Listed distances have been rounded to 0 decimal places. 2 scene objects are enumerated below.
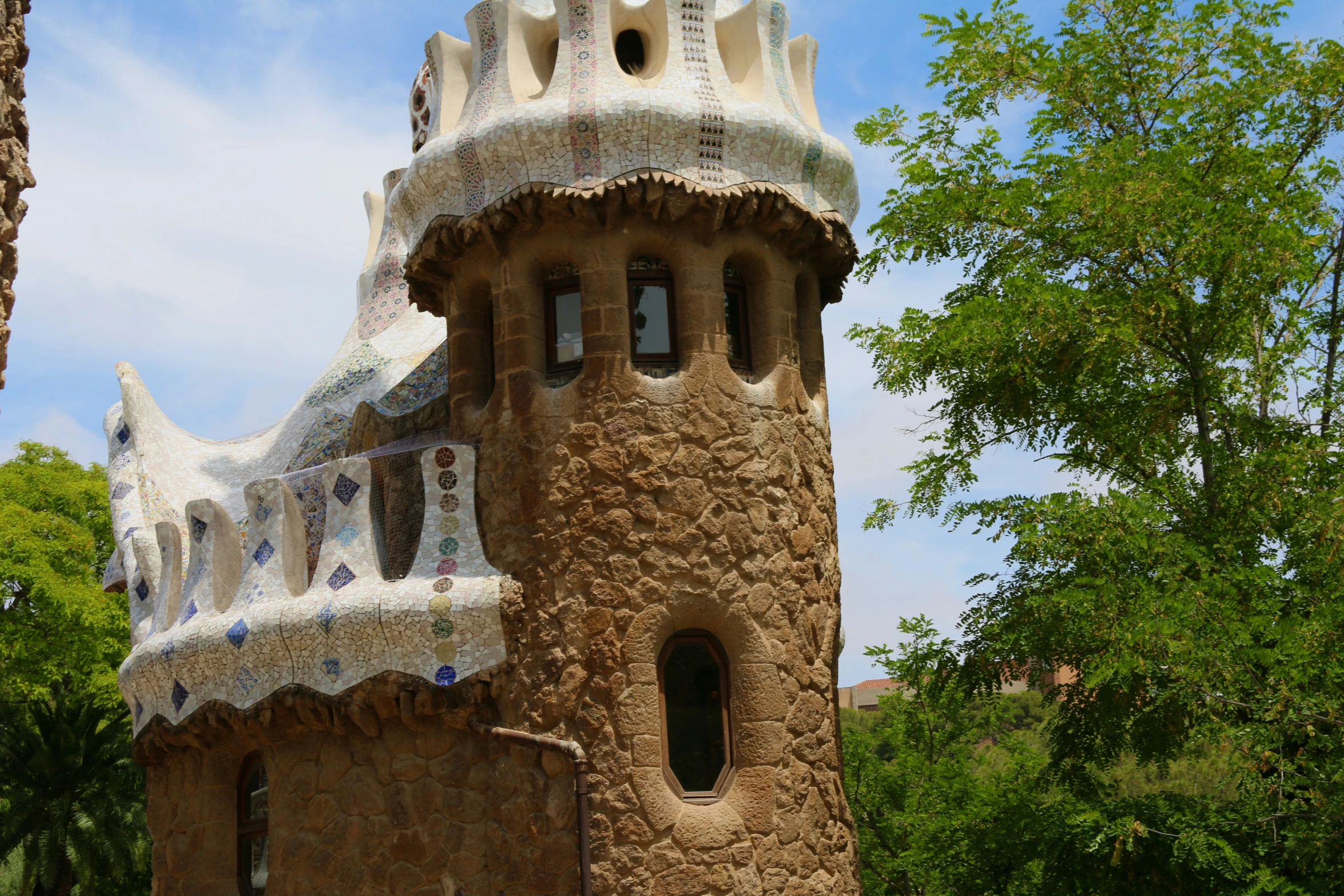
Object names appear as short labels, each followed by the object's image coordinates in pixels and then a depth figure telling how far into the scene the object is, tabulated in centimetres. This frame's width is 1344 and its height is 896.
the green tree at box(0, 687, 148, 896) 1912
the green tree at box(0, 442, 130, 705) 1989
